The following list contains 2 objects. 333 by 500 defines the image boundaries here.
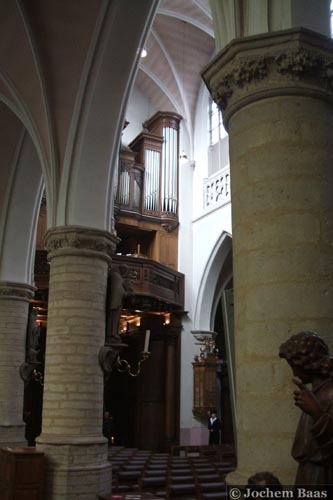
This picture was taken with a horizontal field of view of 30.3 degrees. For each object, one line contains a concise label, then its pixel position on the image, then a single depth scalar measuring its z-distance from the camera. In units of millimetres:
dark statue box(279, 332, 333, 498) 2699
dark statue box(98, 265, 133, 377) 9164
